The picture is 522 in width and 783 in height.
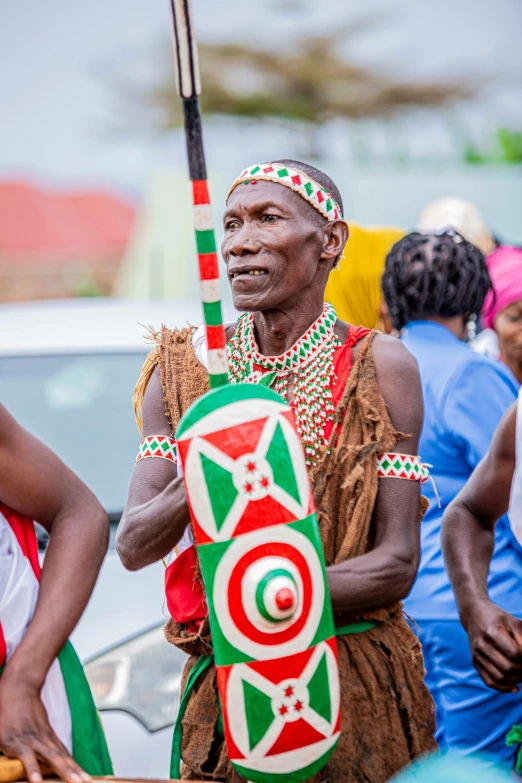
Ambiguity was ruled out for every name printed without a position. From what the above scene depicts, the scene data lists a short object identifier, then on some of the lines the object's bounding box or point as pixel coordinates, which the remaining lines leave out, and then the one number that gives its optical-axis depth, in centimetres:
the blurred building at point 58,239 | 4458
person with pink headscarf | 830
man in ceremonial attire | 485
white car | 665
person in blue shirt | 636
